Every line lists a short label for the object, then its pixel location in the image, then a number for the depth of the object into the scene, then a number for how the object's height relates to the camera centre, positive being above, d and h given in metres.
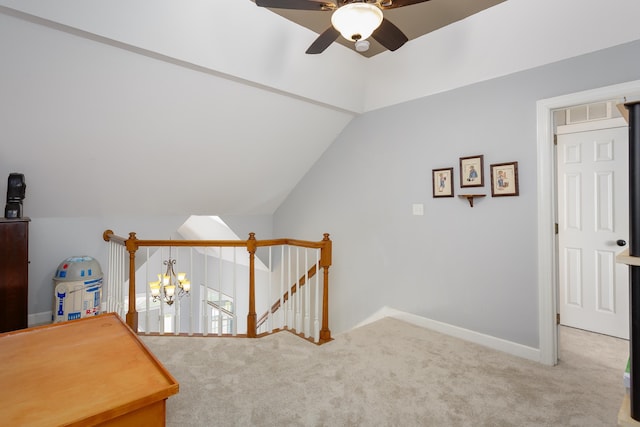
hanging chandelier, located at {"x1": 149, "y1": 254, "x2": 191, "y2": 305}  4.23 -0.92
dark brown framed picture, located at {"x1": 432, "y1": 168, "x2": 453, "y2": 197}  3.13 +0.34
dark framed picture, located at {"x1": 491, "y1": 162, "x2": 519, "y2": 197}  2.74 +0.32
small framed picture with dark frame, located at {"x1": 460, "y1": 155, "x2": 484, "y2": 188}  2.94 +0.42
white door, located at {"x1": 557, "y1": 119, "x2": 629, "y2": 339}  3.18 -0.07
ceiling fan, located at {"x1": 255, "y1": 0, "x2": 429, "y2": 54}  1.88 +1.17
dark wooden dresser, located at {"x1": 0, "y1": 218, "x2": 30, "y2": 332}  2.62 -0.42
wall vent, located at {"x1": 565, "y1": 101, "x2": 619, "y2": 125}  3.20 +1.04
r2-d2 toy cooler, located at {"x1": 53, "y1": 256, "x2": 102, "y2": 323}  3.37 -0.72
